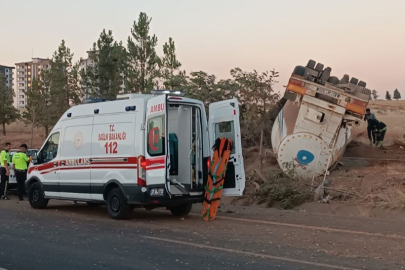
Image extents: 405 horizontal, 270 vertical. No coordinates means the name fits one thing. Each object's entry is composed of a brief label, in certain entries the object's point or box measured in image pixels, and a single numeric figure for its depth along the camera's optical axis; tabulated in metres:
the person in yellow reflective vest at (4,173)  17.59
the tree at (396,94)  89.38
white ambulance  11.48
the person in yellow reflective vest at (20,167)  17.33
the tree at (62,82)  38.09
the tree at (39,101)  42.47
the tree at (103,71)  32.69
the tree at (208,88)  23.72
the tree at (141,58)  30.11
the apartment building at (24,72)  181.12
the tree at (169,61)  29.80
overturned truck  16.67
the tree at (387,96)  89.56
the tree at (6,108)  54.25
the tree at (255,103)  22.03
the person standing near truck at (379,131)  21.86
